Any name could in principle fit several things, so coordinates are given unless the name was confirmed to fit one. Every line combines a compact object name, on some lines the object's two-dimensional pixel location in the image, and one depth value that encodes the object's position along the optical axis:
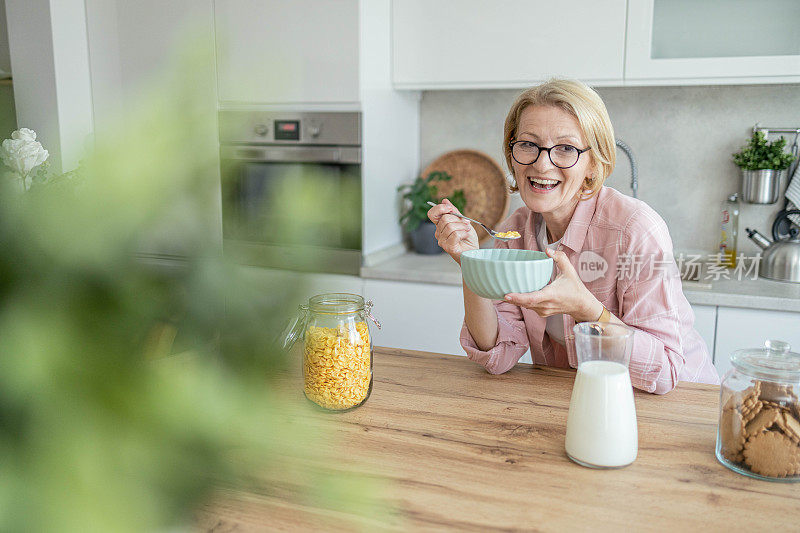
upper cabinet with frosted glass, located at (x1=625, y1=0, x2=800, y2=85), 2.25
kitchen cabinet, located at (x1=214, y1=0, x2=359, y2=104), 2.40
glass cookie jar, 0.83
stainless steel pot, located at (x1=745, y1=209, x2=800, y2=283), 2.30
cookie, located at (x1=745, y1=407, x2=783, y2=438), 0.83
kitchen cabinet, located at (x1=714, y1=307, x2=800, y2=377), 2.10
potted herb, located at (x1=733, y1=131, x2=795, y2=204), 2.46
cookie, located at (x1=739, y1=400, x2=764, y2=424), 0.85
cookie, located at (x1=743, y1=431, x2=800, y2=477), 0.84
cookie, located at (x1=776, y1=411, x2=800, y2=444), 0.83
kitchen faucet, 2.67
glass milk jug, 0.89
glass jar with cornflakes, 0.99
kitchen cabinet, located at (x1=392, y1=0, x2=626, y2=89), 2.36
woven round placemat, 2.90
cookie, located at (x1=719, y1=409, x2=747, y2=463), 0.87
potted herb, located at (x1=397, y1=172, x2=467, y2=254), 2.76
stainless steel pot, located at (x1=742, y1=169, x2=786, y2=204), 2.47
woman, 1.30
